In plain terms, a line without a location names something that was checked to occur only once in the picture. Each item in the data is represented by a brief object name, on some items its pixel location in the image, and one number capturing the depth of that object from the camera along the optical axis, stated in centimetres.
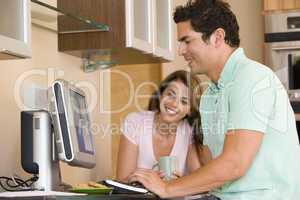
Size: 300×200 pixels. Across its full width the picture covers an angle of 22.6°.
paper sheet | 212
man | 232
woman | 331
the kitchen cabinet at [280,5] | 395
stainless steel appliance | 390
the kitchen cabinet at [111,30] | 313
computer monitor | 239
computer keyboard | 234
